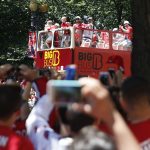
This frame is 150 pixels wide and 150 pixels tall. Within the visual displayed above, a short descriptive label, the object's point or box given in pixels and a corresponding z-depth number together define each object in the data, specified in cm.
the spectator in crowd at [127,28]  2657
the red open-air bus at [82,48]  2210
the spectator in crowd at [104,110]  278
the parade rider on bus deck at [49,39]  2363
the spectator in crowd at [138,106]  414
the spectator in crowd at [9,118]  427
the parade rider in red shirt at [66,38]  2249
